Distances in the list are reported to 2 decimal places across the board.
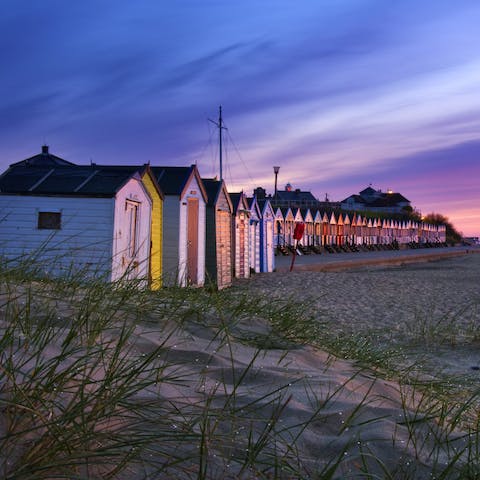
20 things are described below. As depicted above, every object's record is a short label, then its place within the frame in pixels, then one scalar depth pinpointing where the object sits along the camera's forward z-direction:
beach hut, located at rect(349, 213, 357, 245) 57.69
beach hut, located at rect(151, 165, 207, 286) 15.06
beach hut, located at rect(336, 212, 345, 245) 54.38
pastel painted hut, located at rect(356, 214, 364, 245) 59.94
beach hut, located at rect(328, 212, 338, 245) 52.44
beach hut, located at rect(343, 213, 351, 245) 55.94
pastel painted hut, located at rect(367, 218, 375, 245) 63.03
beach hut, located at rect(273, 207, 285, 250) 40.84
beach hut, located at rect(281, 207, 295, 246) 42.31
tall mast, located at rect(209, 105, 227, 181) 32.76
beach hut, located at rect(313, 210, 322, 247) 48.47
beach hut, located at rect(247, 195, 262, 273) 23.03
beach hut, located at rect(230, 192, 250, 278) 20.62
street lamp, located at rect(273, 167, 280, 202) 41.00
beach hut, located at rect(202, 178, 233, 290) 17.42
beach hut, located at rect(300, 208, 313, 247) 45.90
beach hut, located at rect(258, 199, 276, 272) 24.30
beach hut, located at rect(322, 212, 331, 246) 50.59
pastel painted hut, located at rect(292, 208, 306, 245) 44.21
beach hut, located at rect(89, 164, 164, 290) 13.10
